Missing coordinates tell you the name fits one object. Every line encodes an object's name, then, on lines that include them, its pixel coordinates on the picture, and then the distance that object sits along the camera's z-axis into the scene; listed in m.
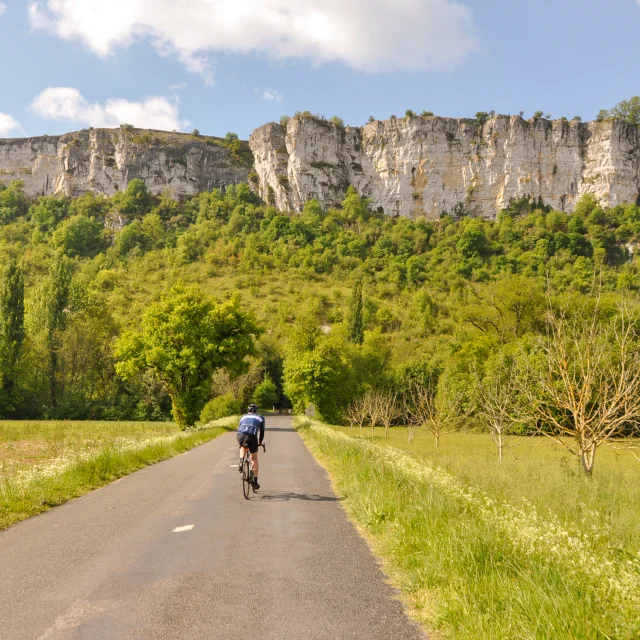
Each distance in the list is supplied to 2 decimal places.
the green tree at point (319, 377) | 51.06
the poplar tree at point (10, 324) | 52.06
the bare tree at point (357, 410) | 44.26
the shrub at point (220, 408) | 47.88
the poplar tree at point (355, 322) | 81.88
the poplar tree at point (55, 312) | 57.34
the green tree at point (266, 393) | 76.60
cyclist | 10.63
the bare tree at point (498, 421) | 14.71
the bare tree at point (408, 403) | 61.81
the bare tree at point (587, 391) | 11.31
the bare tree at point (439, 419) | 29.47
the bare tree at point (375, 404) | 41.91
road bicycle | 10.12
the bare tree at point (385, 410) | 39.94
